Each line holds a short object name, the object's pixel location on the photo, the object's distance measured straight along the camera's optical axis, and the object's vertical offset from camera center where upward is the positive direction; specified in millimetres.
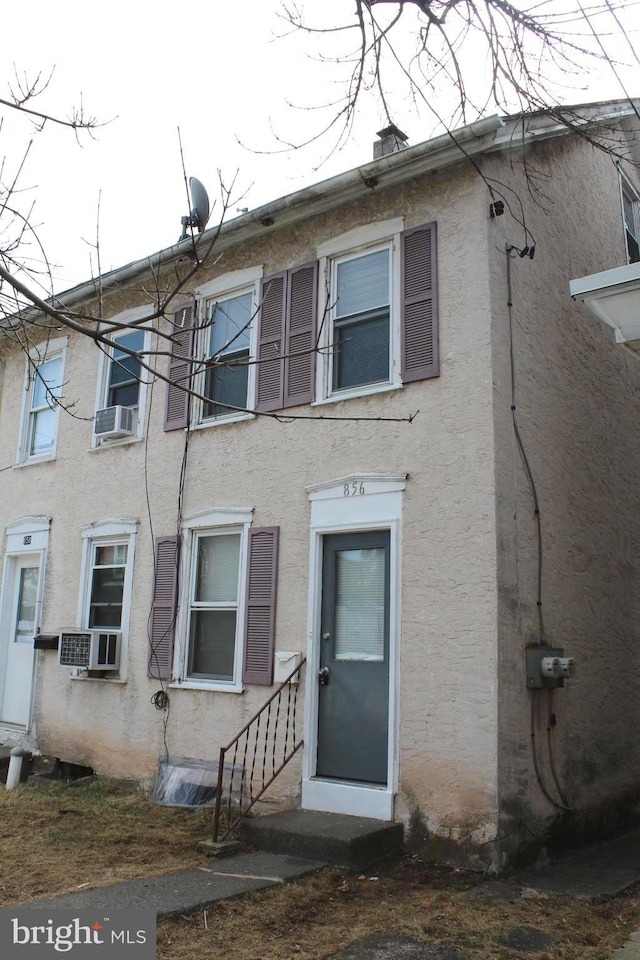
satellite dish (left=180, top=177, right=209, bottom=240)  9320 +4931
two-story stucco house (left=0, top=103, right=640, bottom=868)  6426 +1195
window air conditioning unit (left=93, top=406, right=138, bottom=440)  9258 +2411
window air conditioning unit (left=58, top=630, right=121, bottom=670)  8617 -115
